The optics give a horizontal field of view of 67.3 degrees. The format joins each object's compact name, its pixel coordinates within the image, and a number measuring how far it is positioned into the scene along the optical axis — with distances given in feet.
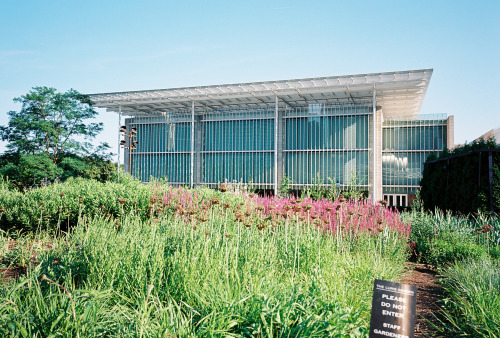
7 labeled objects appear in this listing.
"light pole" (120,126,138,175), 64.75
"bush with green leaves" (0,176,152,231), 31.45
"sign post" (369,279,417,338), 8.32
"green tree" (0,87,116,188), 105.50
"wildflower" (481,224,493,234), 22.98
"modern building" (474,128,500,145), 104.65
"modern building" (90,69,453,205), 93.71
